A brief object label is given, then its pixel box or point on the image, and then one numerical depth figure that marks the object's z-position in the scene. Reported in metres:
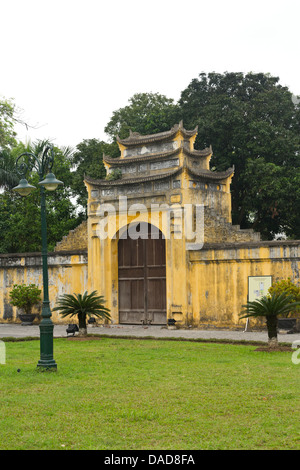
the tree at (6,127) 20.16
